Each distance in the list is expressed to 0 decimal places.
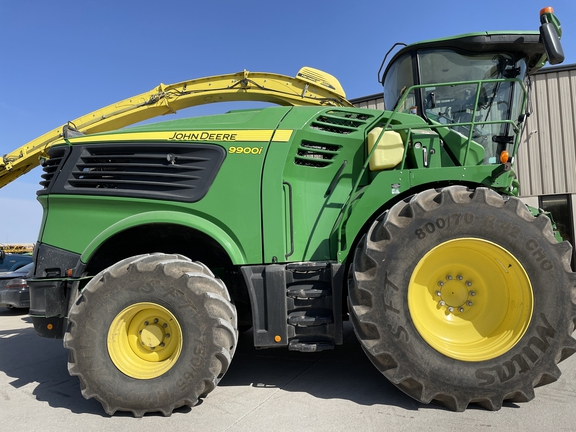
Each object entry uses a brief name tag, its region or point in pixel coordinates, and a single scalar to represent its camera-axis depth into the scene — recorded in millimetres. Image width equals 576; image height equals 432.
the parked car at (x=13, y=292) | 7088
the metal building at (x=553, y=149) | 8523
